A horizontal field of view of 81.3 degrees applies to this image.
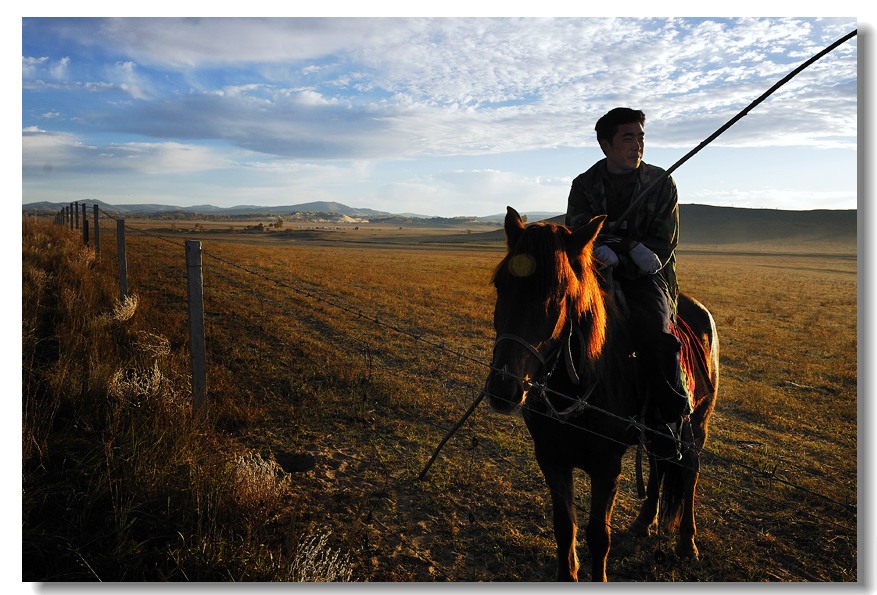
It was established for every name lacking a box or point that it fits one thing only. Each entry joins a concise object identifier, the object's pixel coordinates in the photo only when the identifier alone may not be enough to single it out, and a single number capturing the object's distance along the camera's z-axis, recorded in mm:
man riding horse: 3209
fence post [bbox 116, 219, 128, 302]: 9836
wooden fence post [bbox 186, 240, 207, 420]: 5055
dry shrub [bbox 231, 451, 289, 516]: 3533
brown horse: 2529
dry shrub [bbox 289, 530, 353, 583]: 2973
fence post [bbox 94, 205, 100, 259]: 14092
